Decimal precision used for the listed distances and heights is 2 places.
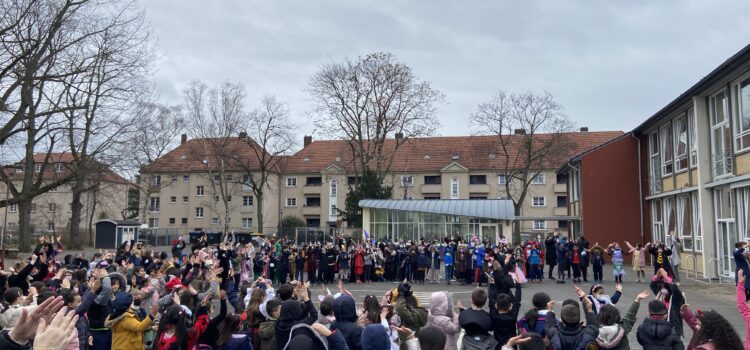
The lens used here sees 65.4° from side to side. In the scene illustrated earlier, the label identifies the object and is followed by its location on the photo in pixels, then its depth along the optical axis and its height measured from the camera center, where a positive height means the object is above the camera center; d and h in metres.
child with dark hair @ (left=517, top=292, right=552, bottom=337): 6.66 -1.06
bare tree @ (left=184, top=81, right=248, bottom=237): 52.75 +7.73
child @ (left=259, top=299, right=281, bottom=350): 6.32 -1.09
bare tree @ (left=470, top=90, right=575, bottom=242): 51.38 +6.83
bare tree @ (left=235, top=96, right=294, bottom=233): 54.03 +6.54
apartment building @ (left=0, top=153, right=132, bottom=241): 63.56 +2.39
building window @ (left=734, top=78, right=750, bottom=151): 20.43 +3.87
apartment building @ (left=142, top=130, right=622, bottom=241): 62.34 +4.80
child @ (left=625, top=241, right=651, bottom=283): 22.34 -1.37
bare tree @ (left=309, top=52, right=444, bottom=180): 45.72 +9.75
